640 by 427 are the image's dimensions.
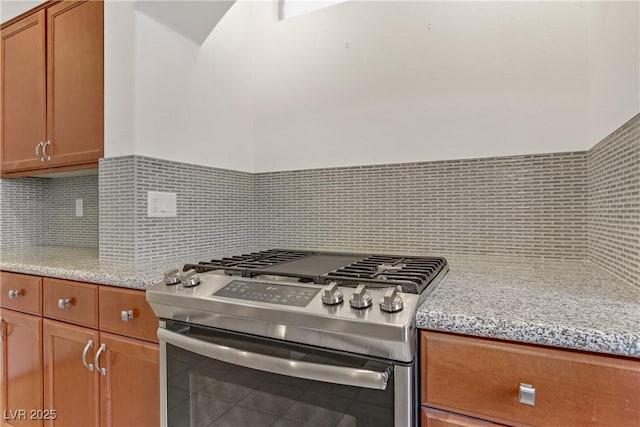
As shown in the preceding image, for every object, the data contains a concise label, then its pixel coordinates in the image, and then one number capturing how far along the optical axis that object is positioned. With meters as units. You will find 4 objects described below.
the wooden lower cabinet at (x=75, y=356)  1.12
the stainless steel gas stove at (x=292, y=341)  0.72
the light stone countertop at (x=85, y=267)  1.14
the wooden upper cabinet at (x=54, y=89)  1.59
